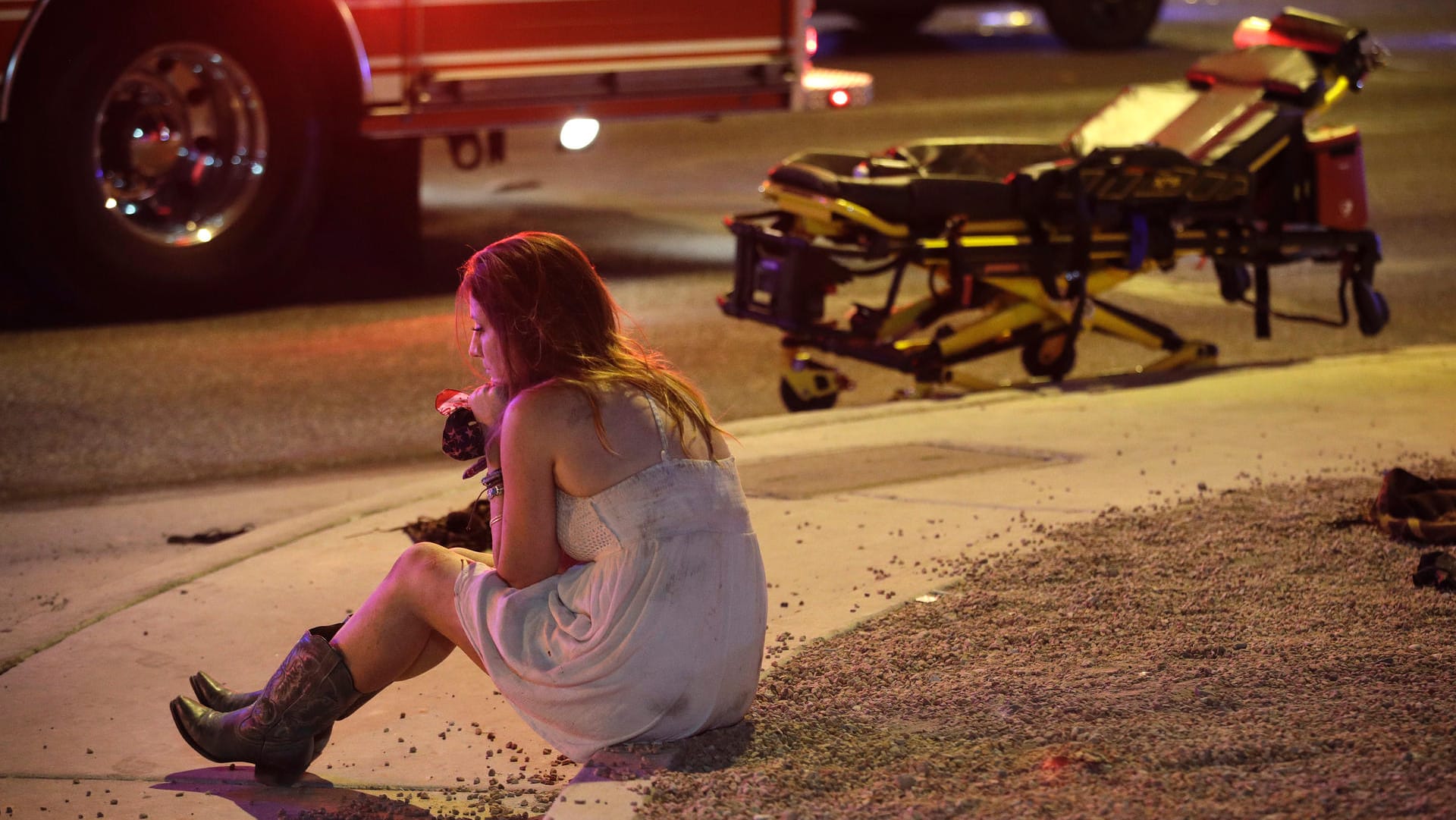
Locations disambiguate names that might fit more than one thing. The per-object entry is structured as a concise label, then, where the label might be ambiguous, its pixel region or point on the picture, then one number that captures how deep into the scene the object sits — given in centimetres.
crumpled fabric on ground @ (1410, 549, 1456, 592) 917
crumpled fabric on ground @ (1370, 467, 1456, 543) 987
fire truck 1820
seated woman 710
